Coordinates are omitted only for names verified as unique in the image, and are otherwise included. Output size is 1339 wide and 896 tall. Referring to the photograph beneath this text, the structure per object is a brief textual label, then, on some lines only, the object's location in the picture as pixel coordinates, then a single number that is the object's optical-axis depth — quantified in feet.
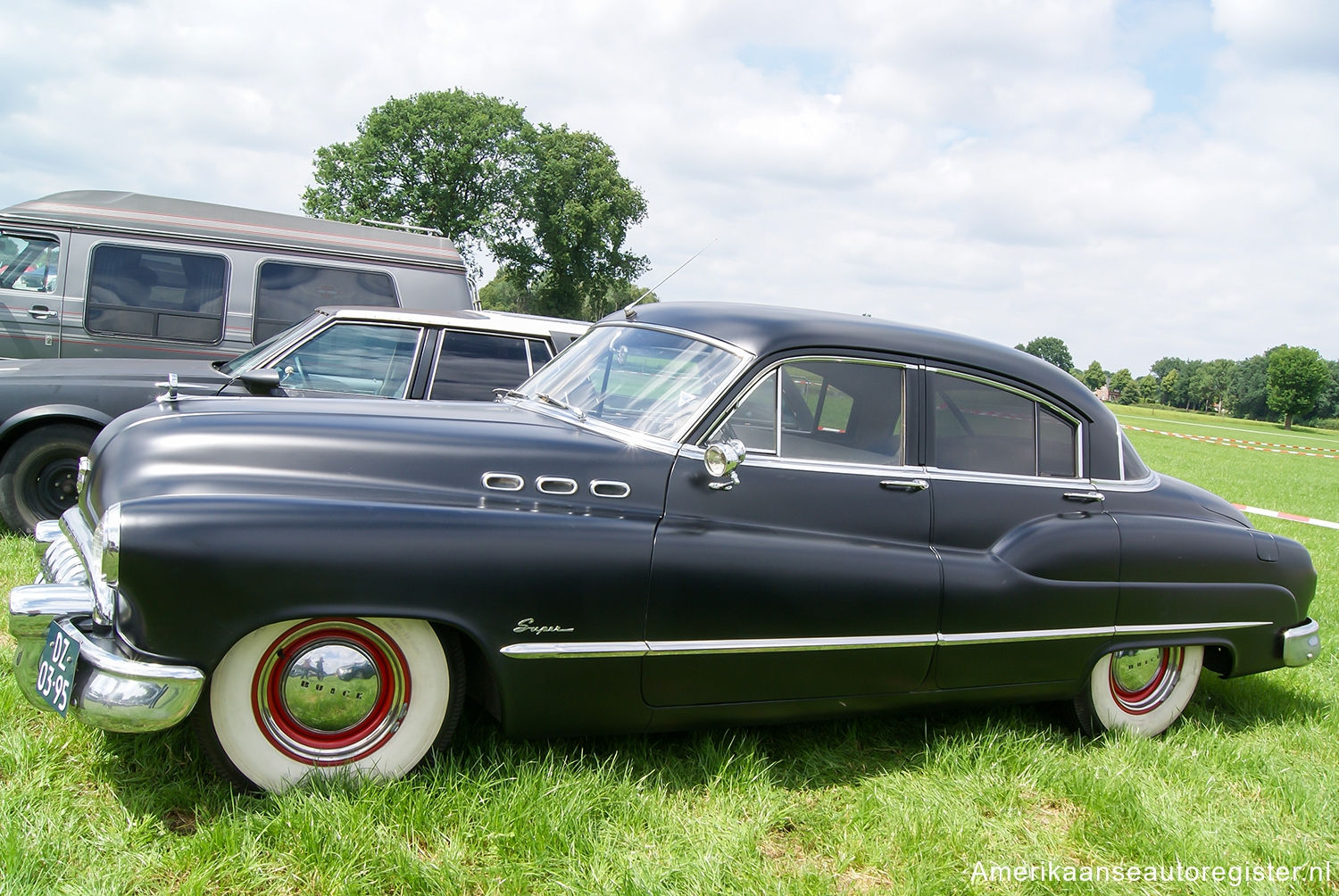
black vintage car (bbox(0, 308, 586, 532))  17.97
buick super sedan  8.42
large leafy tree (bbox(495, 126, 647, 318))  142.51
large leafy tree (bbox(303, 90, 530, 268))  125.90
